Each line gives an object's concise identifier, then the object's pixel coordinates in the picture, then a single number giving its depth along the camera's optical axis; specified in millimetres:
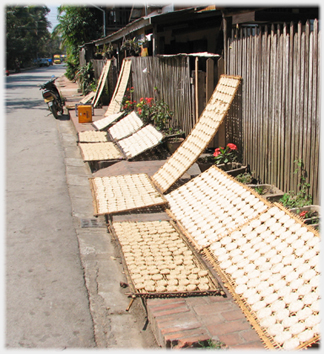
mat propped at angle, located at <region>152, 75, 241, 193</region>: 6723
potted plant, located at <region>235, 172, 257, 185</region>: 6438
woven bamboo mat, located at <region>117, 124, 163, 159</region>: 8875
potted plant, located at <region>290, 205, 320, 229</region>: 4540
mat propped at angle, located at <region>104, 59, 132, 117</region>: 14592
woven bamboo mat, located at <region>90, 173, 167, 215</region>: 6051
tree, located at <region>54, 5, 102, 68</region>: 34594
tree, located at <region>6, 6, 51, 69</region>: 61031
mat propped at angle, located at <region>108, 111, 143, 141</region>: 10570
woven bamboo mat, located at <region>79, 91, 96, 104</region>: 19575
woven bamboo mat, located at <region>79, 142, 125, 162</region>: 9015
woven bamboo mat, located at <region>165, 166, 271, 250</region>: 4852
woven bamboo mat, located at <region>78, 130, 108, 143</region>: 10914
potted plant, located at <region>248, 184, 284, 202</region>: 5442
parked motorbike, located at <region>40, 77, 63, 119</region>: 16641
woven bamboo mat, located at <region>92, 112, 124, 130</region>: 12417
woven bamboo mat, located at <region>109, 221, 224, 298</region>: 3947
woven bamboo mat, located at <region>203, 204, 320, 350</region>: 3246
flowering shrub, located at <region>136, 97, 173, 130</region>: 9984
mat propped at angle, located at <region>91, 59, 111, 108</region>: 18422
